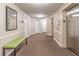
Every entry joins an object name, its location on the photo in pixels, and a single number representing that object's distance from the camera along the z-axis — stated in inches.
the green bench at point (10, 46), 77.3
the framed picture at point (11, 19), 89.3
